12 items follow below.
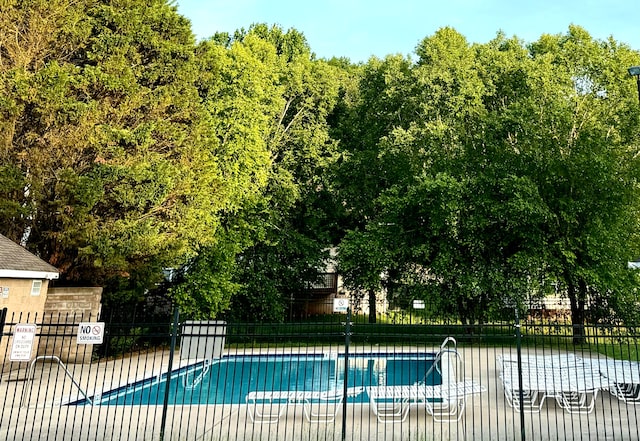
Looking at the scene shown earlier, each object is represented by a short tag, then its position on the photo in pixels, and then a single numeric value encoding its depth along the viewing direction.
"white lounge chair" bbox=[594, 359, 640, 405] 9.25
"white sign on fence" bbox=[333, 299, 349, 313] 15.00
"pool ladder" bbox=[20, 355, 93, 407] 9.30
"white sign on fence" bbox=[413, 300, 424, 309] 20.55
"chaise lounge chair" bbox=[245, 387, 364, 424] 8.35
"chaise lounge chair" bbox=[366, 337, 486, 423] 8.33
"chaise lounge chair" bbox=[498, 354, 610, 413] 8.81
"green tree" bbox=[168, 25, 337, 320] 21.95
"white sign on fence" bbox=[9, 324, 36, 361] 7.12
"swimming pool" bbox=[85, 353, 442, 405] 11.84
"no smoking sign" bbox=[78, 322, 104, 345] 7.37
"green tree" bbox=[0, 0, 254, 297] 14.05
